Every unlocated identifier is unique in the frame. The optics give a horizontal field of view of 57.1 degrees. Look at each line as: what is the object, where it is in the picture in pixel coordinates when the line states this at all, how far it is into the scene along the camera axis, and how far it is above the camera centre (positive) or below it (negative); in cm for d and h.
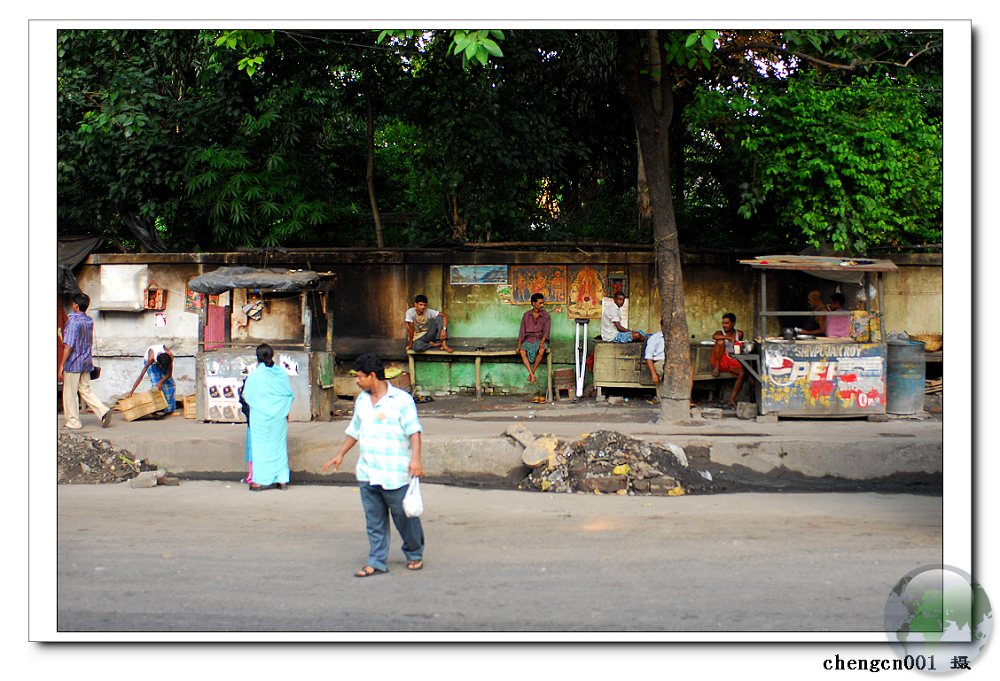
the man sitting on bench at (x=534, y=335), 1327 -9
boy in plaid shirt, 616 -84
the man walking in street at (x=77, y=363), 1086 -38
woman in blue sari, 920 -93
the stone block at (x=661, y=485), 897 -153
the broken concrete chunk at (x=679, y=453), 946 -129
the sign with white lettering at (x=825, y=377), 1111 -60
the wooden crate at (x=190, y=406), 1197 -98
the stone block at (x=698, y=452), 977 -132
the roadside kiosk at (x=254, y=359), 1137 -35
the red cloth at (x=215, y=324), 1331 +10
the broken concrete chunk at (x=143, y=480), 932 -152
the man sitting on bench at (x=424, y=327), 1351 +4
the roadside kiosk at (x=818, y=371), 1110 -52
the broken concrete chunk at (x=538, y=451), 947 -126
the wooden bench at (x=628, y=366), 1295 -53
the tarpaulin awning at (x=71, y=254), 1321 +115
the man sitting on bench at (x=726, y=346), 1243 -25
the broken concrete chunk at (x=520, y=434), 970 -112
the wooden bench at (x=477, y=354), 1335 -36
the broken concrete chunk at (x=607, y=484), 898 -152
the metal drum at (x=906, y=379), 1130 -64
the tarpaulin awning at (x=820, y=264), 1105 +77
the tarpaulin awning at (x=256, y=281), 1133 +62
